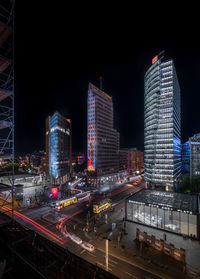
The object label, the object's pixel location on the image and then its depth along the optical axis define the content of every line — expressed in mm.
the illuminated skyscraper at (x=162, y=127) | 78125
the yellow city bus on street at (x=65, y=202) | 45231
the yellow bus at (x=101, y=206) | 42031
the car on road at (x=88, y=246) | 25938
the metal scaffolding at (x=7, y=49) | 11268
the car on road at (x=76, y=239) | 27877
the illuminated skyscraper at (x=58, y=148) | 92812
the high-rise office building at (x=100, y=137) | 96362
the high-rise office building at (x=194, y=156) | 83250
